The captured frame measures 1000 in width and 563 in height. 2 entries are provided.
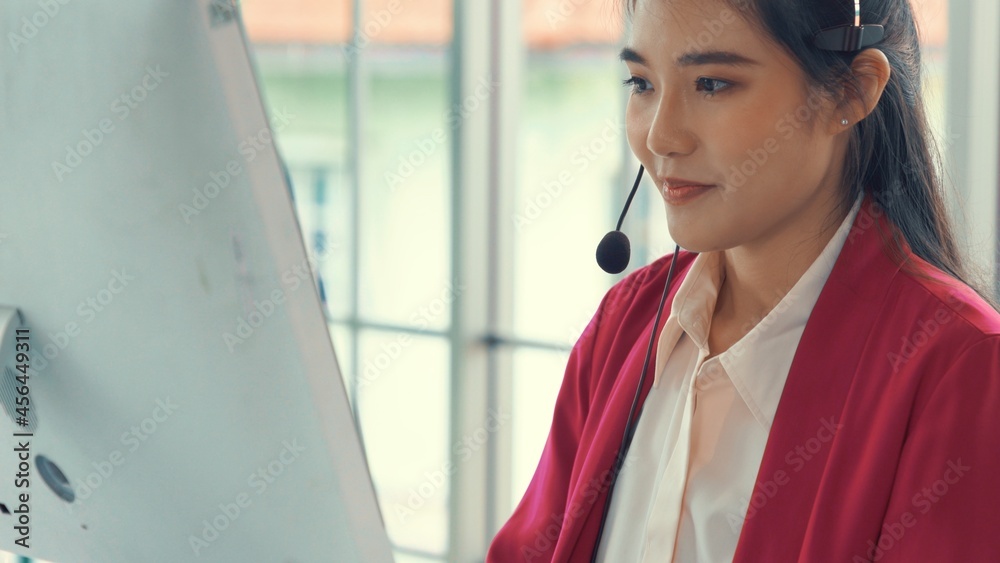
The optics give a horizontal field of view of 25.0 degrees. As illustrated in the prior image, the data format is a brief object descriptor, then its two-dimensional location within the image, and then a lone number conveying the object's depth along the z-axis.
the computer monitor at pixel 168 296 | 1.27
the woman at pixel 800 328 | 1.34
